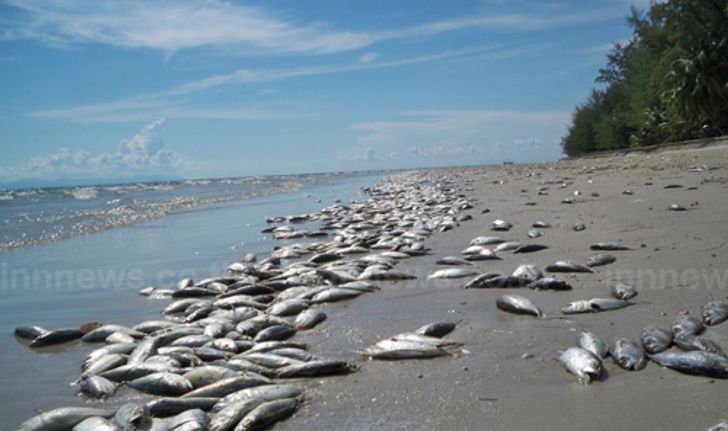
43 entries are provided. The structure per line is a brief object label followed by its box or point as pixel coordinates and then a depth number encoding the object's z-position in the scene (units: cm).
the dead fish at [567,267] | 536
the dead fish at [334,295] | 522
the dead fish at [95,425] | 271
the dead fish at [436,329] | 386
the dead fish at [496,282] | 505
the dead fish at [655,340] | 317
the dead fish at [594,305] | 408
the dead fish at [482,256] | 651
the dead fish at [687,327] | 331
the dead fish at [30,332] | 464
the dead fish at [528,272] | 513
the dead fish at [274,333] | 417
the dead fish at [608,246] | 623
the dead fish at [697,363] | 275
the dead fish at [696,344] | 299
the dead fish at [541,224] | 859
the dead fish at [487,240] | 749
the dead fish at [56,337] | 448
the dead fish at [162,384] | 321
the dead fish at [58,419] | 279
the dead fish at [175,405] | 292
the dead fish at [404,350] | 351
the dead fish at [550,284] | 477
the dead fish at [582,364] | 291
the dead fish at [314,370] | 334
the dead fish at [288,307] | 488
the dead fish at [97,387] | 330
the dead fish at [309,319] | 447
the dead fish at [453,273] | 571
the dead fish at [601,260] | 561
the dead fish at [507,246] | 690
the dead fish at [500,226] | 872
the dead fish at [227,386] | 306
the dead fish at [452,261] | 643
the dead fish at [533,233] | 780
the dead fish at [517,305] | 414
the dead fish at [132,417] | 276
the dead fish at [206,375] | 324
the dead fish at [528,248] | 670
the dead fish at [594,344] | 319
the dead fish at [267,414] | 270
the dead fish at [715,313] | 349
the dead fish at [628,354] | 300
